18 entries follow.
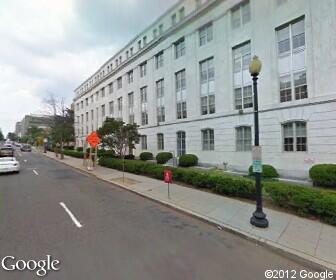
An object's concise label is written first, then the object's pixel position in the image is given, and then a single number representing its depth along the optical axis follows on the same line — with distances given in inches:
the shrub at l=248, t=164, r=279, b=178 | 603.2
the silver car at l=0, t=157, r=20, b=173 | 662.5
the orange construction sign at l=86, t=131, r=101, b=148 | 722.2
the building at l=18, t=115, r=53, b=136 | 4495.3
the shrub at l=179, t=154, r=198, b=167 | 844.6
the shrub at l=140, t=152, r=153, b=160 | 1077.8
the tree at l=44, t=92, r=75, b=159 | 1386.6
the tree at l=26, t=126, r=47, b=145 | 3238.7
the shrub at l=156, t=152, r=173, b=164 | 937.5
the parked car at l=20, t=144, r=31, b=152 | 2317.7
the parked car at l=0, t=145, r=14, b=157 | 1190.3
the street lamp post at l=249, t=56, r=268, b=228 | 246.1
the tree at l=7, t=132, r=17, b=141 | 5840.1
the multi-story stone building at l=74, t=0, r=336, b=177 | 569.9
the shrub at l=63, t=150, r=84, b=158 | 1378.2
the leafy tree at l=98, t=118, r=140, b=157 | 784.3
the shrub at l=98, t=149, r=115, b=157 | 982.2
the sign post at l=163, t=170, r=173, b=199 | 366.3
